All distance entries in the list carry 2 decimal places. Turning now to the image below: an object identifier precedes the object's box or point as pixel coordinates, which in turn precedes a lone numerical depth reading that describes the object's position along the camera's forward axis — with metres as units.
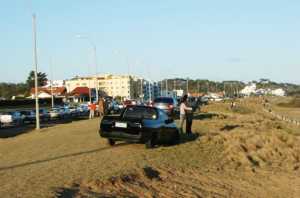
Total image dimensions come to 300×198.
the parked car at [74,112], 62.49
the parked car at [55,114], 57.49
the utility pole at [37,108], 32.40
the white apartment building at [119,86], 179.32
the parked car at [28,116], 51.66
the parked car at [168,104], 36.81
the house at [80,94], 142.43
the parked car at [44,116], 55.09
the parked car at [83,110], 66.86
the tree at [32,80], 174.80
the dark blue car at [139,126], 18.92
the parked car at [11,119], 48.73
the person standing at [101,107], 41.34
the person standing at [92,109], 47.54
